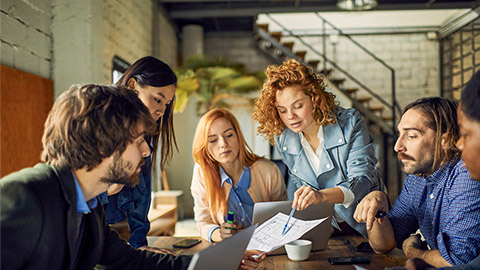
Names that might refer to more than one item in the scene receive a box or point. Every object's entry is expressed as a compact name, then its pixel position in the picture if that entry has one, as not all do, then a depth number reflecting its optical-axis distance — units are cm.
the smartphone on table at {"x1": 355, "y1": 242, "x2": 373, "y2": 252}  157
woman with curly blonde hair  192
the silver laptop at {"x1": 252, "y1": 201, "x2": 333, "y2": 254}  152
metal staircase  773
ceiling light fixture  498
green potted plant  595
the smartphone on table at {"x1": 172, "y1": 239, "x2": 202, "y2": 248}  171
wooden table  138
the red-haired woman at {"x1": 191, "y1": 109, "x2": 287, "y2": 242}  207
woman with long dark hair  180
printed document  138
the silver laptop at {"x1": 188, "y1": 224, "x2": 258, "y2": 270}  86
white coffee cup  144
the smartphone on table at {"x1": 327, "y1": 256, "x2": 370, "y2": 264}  140
